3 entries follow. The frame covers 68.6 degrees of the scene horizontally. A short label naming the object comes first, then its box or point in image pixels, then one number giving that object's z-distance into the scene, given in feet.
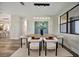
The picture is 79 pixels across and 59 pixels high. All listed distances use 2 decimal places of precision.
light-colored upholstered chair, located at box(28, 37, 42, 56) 8.23
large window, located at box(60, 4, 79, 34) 8.52
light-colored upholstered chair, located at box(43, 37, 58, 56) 8.75
